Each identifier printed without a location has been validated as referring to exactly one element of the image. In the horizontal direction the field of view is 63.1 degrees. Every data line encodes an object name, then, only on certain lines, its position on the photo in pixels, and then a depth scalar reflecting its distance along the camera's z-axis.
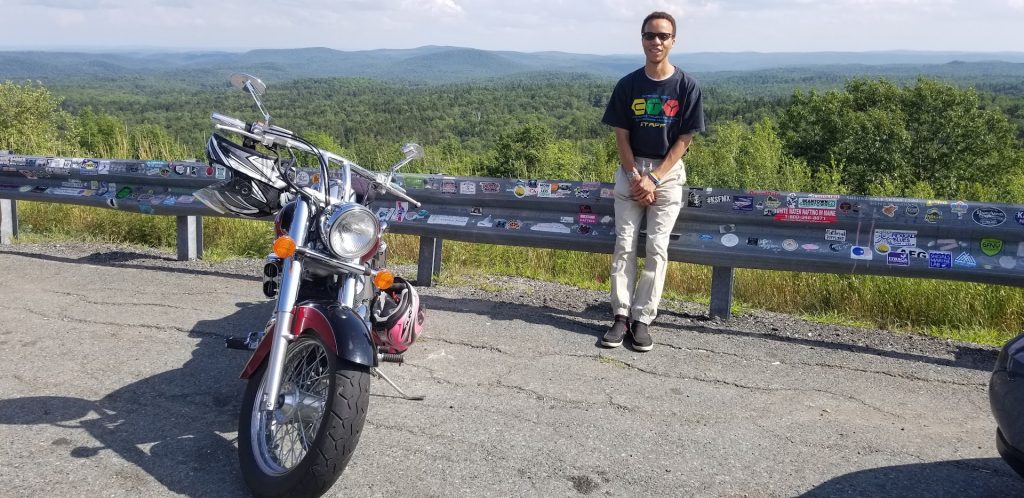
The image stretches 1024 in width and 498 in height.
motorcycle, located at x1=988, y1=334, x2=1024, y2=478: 2.94
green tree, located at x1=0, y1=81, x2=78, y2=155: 59.78
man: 5.45
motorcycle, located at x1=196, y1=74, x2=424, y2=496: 3.17
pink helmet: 4.39
